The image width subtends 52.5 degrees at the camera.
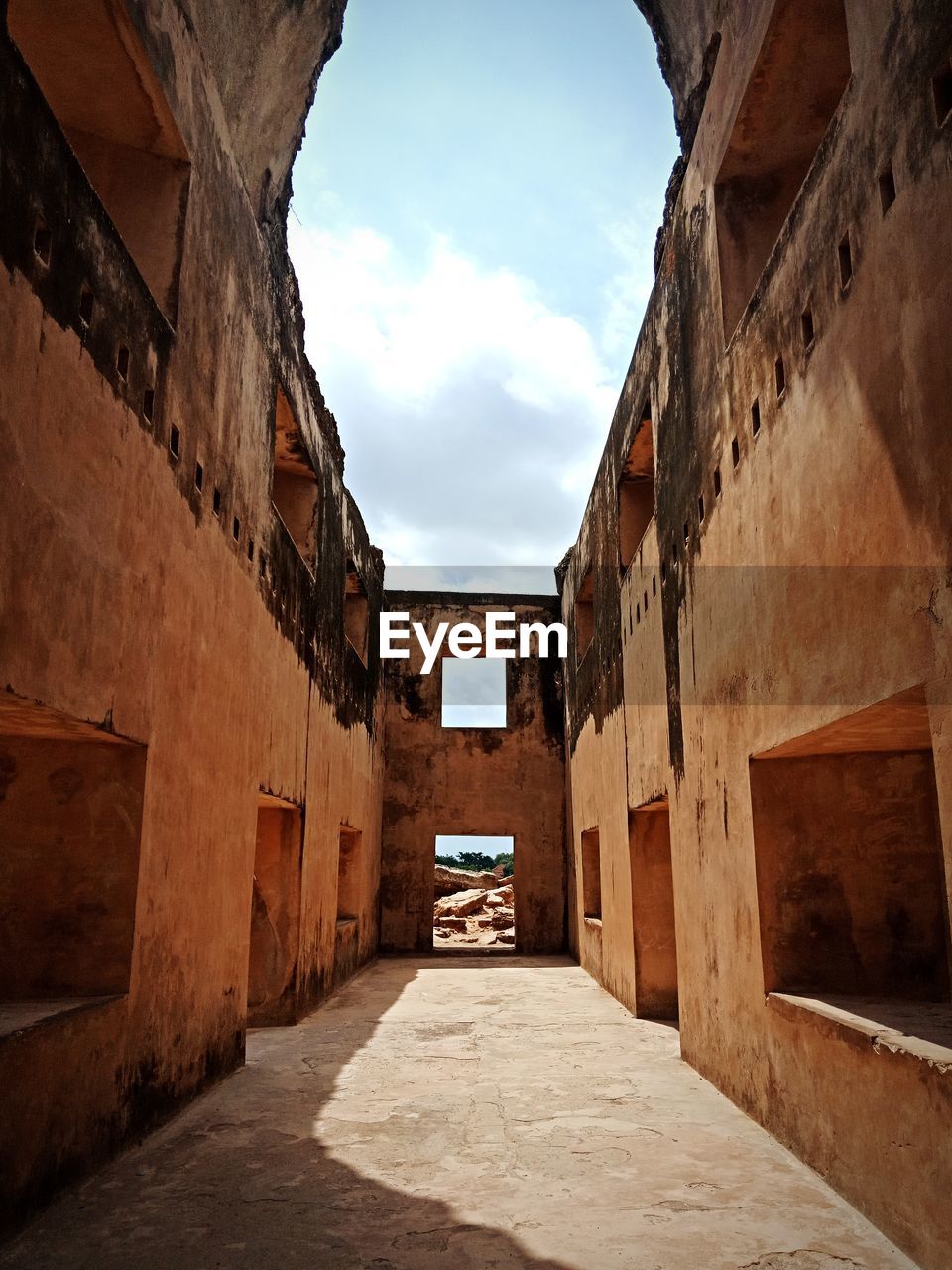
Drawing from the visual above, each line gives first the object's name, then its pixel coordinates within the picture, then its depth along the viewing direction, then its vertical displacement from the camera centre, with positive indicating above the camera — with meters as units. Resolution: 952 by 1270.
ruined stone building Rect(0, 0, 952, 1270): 3.34 +1.38
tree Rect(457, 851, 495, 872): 38.09 +0.54
